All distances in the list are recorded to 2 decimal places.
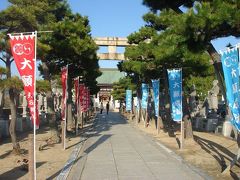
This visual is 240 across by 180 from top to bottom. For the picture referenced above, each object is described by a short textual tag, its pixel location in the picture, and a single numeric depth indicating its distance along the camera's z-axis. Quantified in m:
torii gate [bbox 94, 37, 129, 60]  25.00
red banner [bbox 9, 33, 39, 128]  5.89
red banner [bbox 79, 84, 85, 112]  16.63
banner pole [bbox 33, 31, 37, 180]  5.71
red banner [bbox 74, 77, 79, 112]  14.13
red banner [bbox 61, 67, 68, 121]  10.47
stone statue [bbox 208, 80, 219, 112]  20.61
